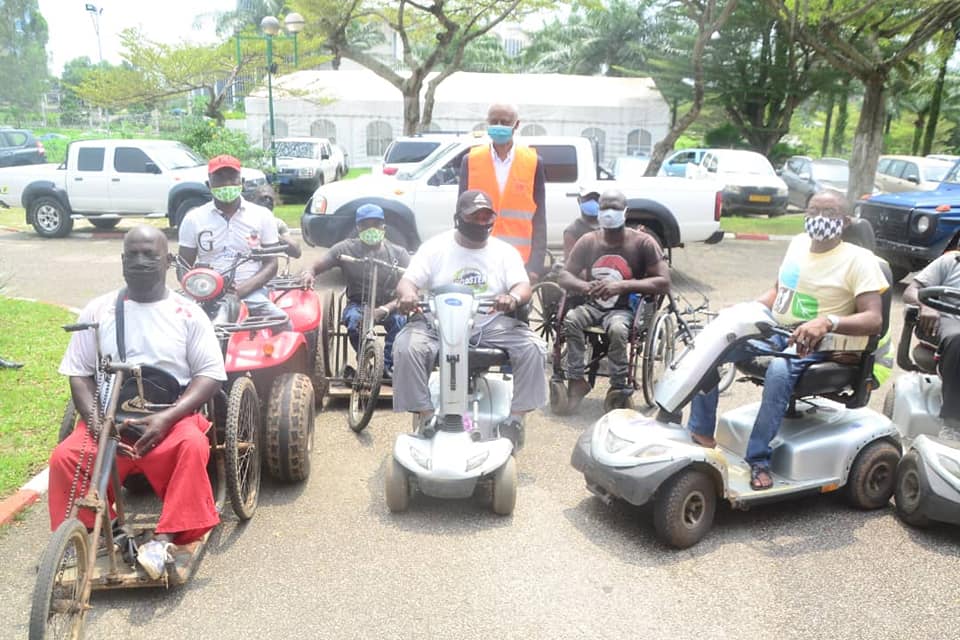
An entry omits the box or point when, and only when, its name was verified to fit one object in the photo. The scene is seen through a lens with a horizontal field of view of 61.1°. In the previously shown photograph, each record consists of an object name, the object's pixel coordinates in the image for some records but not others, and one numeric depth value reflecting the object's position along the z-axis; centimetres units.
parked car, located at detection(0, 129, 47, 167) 2370
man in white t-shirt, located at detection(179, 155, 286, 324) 583
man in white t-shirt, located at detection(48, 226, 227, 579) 362
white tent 3116
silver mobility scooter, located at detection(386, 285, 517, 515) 435
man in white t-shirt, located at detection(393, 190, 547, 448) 478
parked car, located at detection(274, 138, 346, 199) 2252
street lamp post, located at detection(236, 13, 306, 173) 1873
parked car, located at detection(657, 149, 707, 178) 2306
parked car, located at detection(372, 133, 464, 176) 1669
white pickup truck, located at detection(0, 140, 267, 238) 1577
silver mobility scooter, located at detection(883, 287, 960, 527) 418
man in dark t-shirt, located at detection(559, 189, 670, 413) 613
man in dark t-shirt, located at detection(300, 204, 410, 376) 639
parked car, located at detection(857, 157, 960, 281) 1078
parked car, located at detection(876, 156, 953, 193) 1862
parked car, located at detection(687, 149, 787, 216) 2042
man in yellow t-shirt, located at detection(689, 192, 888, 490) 444
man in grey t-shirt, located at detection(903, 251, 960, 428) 498
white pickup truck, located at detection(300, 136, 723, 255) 1137
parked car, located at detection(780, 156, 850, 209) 2339
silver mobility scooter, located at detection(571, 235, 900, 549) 413
